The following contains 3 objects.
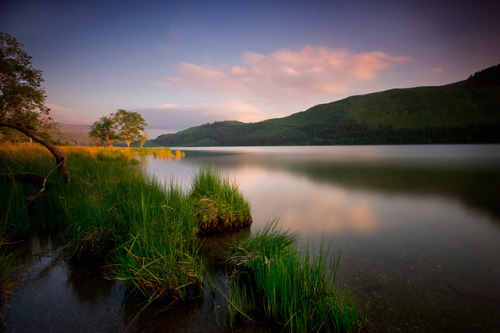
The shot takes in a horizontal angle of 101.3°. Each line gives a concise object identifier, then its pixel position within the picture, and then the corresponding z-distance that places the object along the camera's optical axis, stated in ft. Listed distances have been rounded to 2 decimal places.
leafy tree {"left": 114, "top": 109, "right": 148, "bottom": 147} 217.97
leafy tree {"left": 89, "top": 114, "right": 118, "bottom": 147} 214.90
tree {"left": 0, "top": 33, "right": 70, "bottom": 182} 61.67
